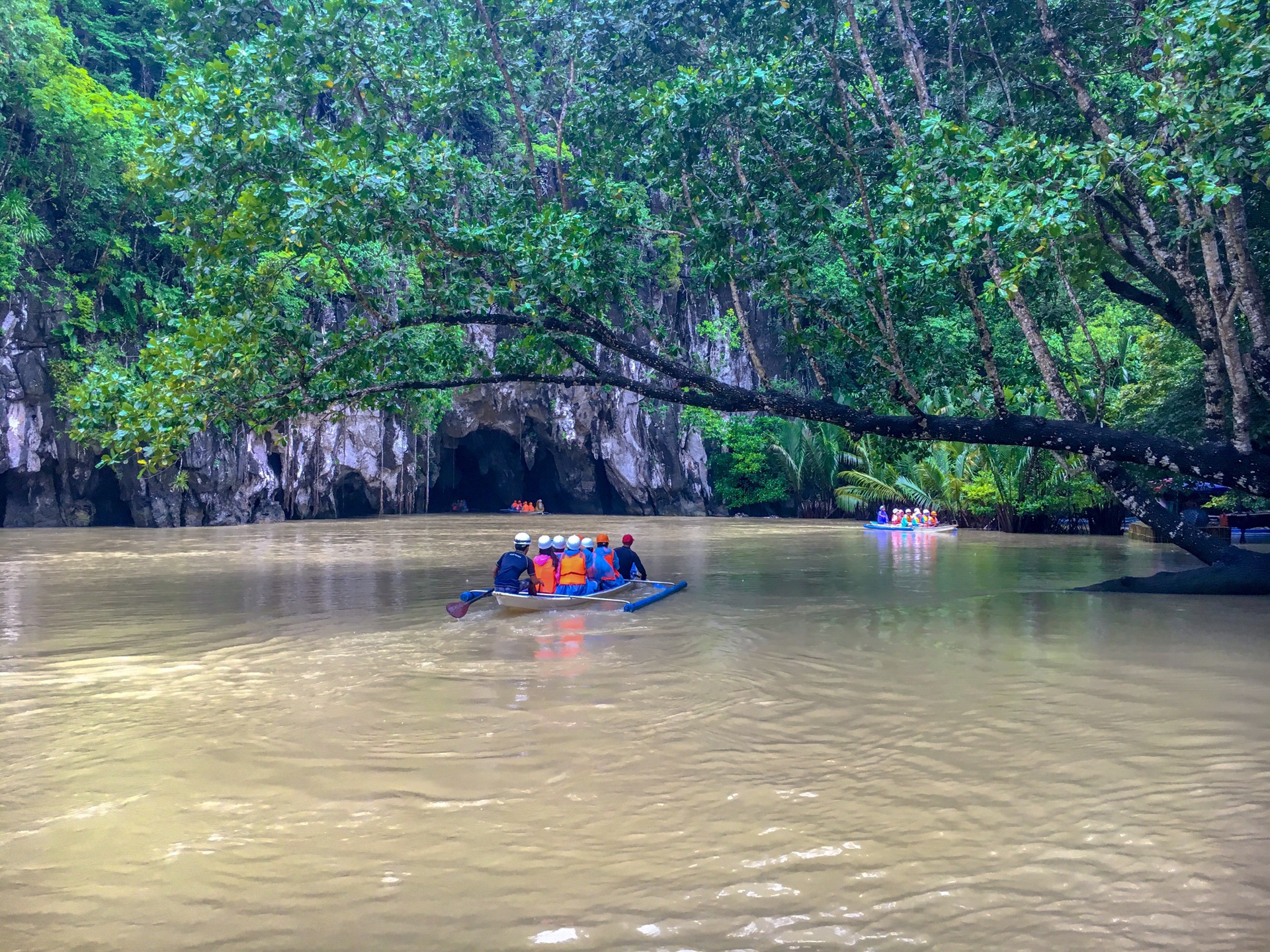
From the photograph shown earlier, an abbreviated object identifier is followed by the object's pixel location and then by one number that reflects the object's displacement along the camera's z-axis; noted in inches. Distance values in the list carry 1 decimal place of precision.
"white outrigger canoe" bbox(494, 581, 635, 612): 365.4
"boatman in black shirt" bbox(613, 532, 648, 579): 424.8
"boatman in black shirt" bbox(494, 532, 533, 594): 372.5
